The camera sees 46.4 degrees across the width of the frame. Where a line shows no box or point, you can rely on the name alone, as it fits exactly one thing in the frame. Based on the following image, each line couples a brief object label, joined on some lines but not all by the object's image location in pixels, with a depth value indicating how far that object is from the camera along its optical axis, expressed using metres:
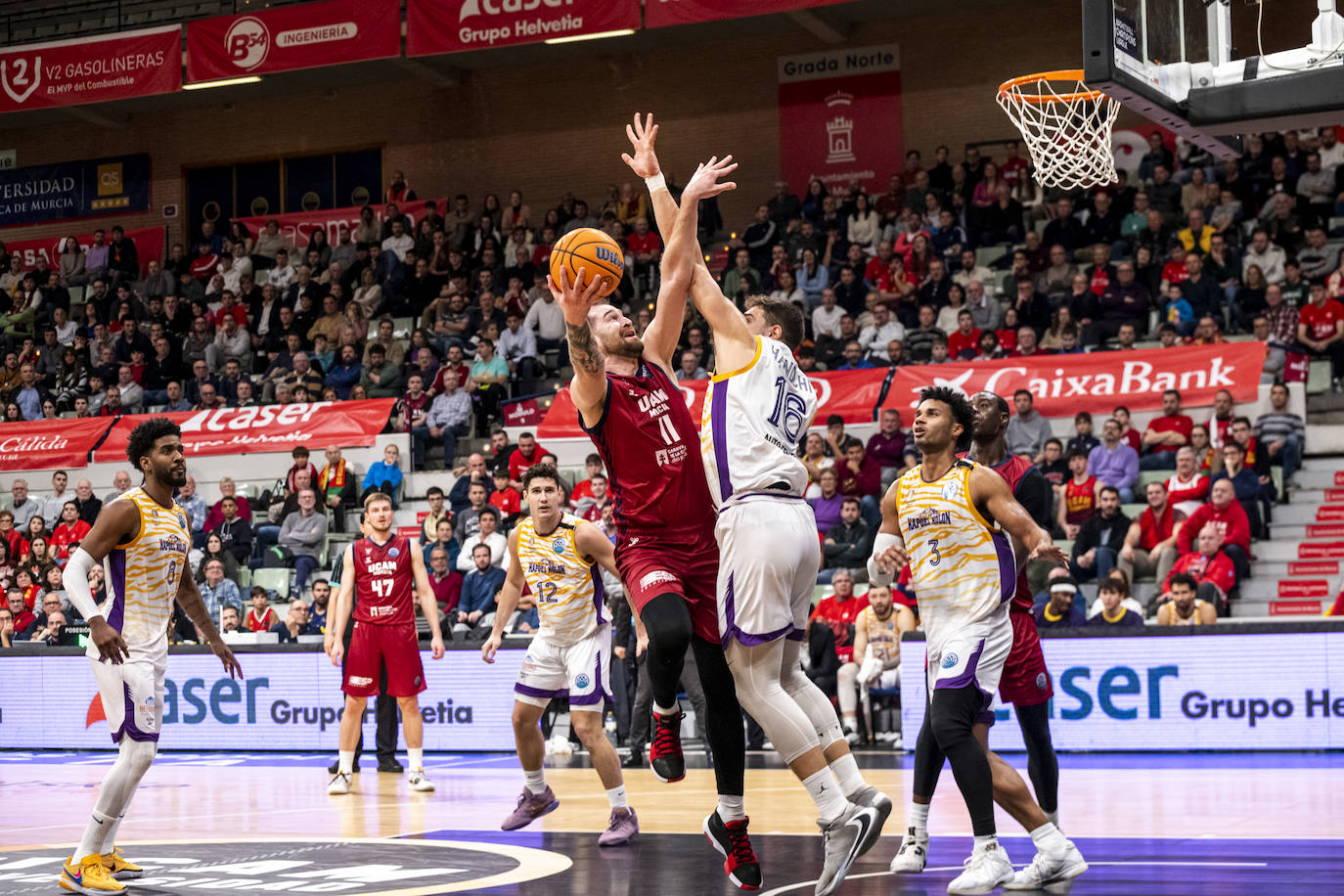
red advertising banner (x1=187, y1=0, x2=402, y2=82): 24.83
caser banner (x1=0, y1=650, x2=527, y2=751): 15.81
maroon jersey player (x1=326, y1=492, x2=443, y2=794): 12.80
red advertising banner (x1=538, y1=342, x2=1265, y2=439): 17.03
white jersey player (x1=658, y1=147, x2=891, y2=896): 6.37
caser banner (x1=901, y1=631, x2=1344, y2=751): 12.78
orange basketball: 6.21
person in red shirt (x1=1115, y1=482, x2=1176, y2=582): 15.37
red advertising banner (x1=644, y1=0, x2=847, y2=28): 22.08
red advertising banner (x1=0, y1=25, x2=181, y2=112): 26.05
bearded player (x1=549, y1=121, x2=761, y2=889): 6.49
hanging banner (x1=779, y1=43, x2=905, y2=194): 25.58
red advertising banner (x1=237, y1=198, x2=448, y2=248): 28.67
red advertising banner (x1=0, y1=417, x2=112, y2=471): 23.09
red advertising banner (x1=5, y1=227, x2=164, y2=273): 30.38
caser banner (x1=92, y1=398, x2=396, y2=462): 21.56
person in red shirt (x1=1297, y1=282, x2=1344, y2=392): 17.39
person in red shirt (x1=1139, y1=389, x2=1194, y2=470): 16.88
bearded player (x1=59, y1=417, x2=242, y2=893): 7.55
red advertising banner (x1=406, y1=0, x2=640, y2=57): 23.20
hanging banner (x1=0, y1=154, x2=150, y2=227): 31.03
